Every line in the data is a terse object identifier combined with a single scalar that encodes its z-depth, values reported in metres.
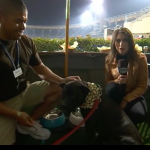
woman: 1.58
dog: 1.10
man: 1.10
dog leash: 1.22
